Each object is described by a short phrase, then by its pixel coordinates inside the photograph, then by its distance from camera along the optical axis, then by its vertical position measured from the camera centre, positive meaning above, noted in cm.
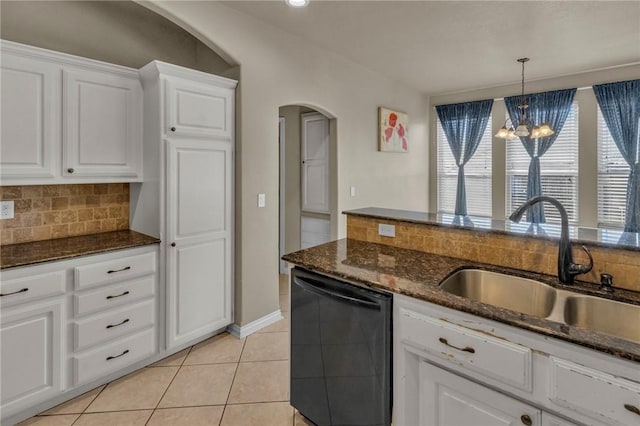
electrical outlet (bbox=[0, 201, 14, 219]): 219 +1
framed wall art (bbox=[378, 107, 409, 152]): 452 +113
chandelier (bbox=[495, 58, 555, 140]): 375 +91
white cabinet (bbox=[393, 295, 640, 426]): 99 -55
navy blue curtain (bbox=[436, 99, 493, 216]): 529 +133
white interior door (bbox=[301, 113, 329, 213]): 416 +62
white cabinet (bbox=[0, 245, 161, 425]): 184 -67
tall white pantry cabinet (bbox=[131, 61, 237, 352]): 244 +15
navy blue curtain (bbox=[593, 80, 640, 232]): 413 +102
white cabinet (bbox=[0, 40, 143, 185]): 199 +60
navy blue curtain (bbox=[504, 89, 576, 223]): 461 +129
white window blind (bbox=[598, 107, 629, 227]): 428 +41
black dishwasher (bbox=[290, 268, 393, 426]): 151 -66
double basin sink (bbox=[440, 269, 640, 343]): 131 -38
